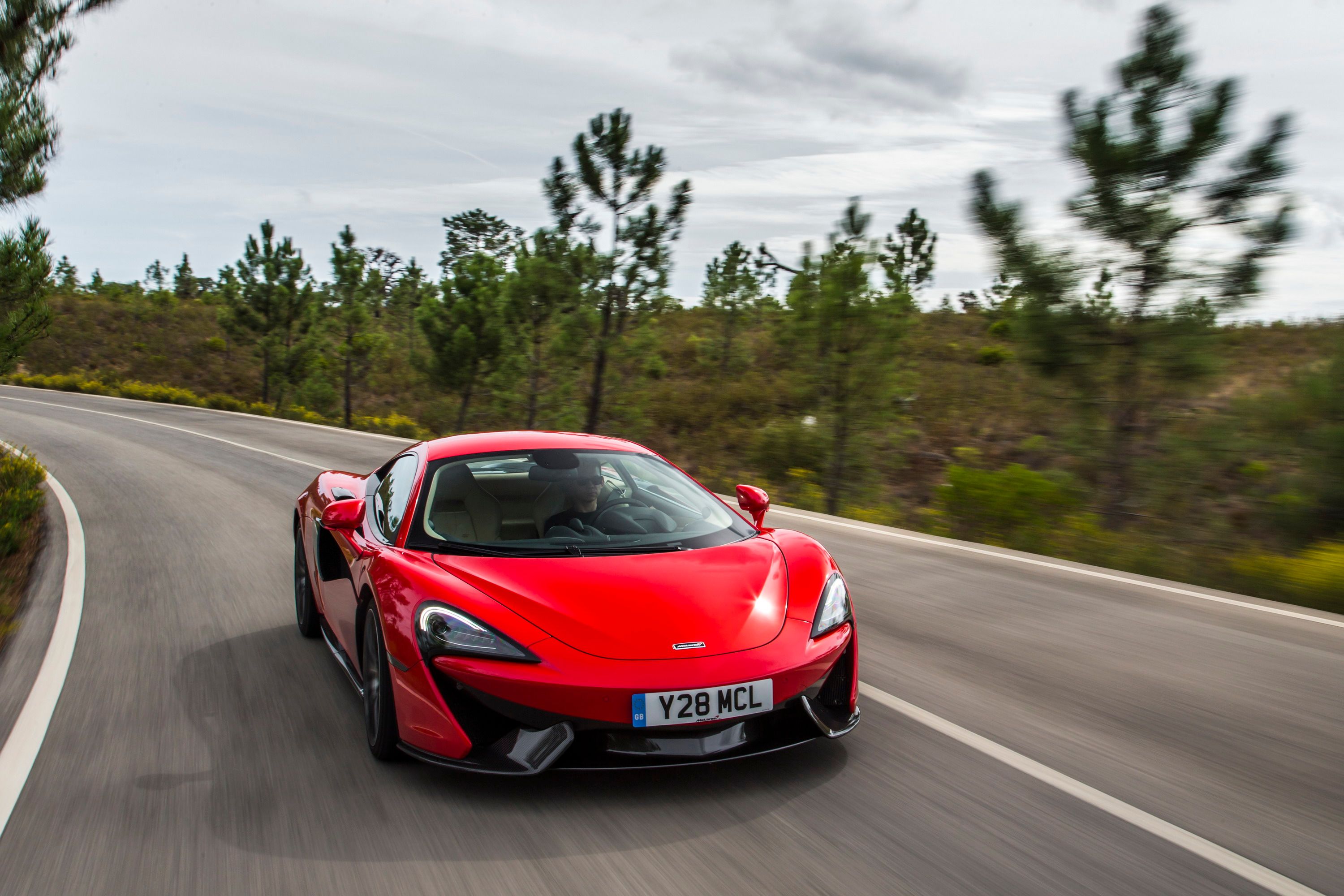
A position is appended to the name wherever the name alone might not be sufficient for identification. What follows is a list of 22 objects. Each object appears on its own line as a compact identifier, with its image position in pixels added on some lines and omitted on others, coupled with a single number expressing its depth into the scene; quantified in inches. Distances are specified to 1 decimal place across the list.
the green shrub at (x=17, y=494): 337.7
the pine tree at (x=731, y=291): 1465.3
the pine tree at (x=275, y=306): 1610.5
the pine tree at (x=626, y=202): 832.3
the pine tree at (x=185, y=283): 3801.7
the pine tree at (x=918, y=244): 1566.2
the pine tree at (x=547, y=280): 862.5
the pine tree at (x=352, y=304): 1562.5
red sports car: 122.7
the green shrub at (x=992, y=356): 1355.8
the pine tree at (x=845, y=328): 647.1
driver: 175.3
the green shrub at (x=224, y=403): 1318.9
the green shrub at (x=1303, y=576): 284.0
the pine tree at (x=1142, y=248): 417.1
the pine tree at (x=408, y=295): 2447.1
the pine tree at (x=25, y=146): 441.7
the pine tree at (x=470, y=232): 2374.5
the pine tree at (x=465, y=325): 1196.5
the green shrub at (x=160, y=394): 1430.9
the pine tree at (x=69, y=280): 2961.9
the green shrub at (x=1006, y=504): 449.4
